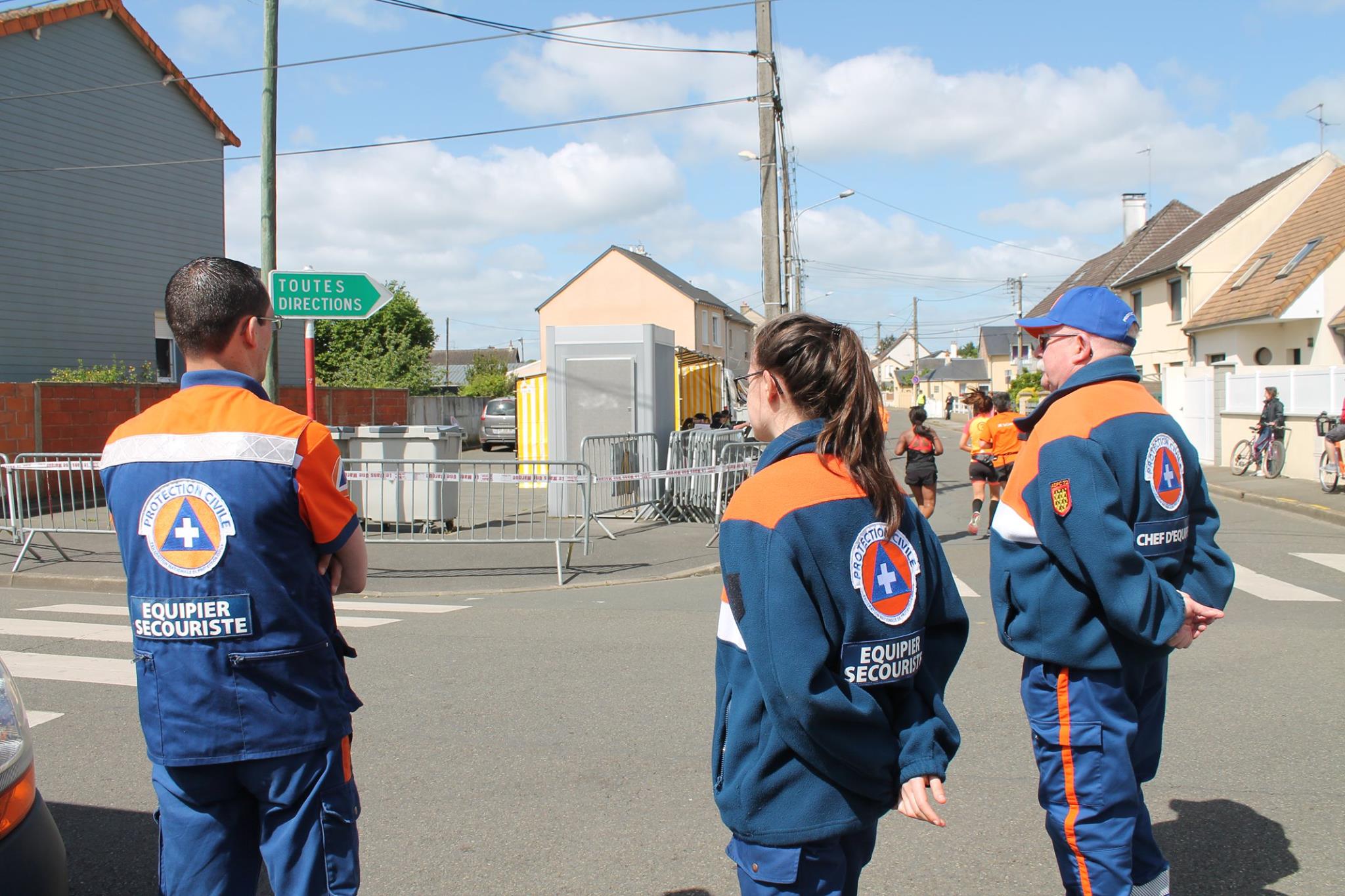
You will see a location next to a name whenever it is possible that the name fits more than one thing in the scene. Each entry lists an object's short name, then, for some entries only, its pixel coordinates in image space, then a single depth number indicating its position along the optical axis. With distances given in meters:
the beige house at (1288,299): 24.00
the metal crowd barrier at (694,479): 13.90
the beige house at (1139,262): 33.56
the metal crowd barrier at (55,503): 10.58
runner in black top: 11.85
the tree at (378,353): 34.28
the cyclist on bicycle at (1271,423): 18.97
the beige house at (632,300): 51.47
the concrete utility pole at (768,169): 16.52
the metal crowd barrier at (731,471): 13.42
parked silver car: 31.20
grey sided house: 19.53
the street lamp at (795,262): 29.10
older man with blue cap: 2.63
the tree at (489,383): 47.09
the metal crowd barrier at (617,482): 13.97
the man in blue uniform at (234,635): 2.26
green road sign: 10.12
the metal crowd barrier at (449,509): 10.55
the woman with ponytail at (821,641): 2.00
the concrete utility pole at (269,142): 11.58
